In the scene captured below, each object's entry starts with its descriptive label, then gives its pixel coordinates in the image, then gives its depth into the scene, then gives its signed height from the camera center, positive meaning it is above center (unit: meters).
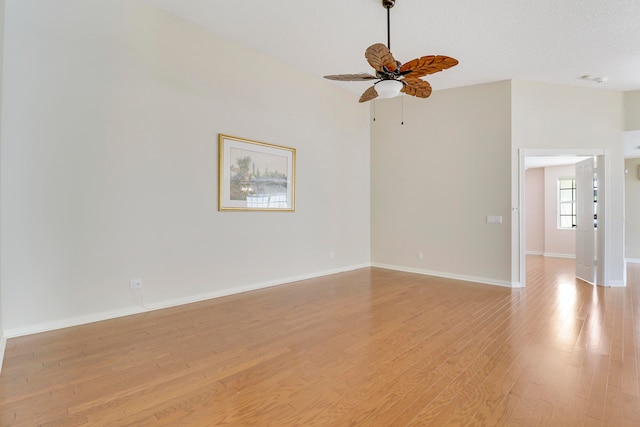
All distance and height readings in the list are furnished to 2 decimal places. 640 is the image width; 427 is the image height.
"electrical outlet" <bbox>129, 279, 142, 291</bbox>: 3.45 -0.75
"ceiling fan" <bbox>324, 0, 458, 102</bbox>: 2.61 +1.28
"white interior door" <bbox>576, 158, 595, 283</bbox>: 5.26 -0.12
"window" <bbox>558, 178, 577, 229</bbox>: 8.59 +0.35
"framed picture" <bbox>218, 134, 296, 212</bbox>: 4.23 +0.56
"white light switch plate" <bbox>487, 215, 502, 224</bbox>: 5.18 -0.06
